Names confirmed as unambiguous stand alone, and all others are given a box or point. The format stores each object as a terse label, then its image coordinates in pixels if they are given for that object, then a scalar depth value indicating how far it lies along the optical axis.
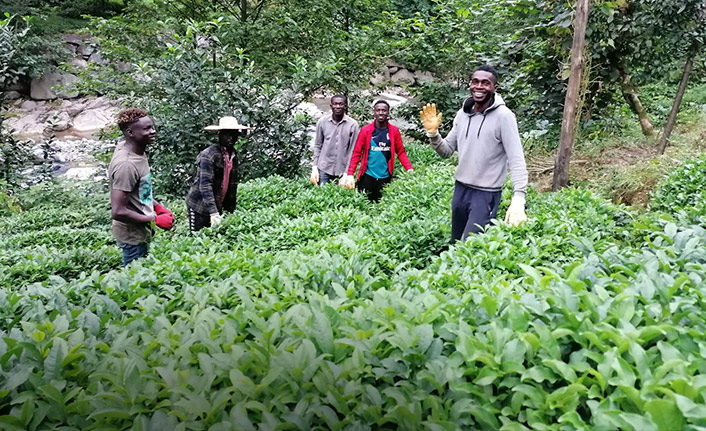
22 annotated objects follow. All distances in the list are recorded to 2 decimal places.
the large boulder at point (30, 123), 21.86
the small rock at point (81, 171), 15.96
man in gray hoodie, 4.09
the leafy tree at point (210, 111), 9.25
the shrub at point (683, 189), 4.68
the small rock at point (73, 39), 26.71
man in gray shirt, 7.48
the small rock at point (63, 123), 22.54
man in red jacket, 7.04
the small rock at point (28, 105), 23.83
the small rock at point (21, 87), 24.22
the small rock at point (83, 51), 26.81
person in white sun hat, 5.23
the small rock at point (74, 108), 23.83
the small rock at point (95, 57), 25.80
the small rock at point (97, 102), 24.44
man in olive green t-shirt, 4.23
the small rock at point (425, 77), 13.39
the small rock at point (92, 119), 23.02
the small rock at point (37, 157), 10.92
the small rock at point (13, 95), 23.70
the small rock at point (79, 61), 25.91
